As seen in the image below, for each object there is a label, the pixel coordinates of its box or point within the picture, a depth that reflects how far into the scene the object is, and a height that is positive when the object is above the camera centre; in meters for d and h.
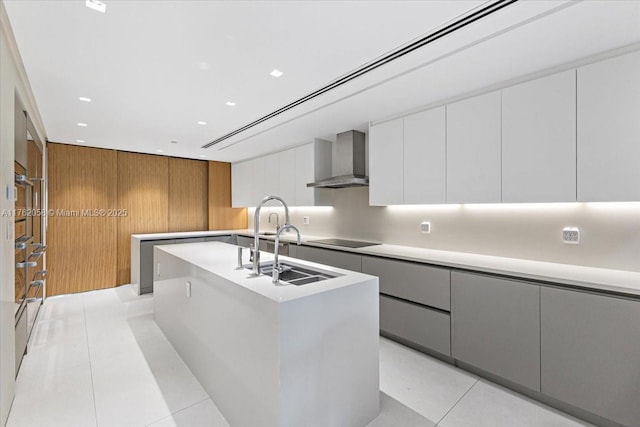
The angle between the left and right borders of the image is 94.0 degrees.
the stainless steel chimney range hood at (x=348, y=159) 3.75 +0.69
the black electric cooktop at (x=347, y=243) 3.58 -0.38
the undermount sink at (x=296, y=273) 2.02 -0.43
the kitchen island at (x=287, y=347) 1.43 -0.73
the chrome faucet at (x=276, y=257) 1.82 -0.28
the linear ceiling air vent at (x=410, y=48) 1.52 +1.04
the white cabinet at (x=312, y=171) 4.25 +0.61
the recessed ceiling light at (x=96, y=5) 1.47 +1.04
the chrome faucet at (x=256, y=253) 1.95 -0.27
